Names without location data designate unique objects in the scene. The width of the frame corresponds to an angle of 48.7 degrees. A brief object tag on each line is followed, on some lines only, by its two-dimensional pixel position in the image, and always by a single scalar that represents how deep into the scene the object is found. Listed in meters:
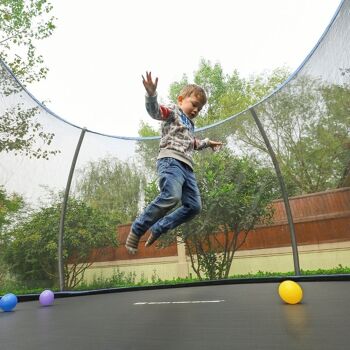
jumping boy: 1.93
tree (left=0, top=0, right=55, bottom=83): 7.29
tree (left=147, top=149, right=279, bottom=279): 3.68
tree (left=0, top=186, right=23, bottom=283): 3.36
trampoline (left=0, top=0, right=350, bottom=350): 1.05
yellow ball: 1.71
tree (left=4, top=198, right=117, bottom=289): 3.51
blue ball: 2.32
